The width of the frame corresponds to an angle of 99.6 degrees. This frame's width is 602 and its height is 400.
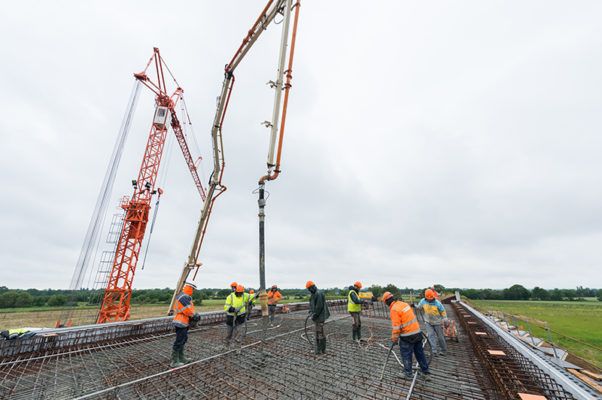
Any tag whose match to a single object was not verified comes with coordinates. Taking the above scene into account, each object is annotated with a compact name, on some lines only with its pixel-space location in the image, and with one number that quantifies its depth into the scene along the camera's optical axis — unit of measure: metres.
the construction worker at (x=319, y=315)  7.59
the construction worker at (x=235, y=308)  8.79
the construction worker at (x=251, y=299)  9.49
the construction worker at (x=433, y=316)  7.50
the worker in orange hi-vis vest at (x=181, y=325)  6.76
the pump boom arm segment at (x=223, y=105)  8.46
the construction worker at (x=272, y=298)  13.66
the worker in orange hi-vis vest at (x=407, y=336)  5.83
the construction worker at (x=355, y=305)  8.88
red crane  22.73
